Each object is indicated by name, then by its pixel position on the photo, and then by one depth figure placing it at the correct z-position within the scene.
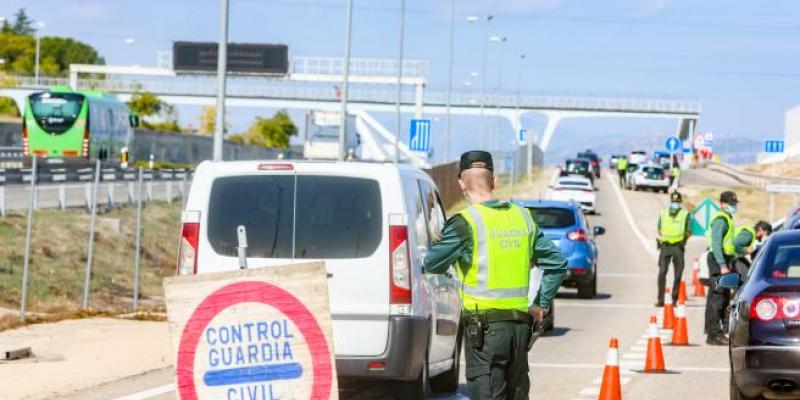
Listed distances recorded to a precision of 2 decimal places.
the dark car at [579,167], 98.61
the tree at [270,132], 193.25
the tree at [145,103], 145.75
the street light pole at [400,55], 55.03
